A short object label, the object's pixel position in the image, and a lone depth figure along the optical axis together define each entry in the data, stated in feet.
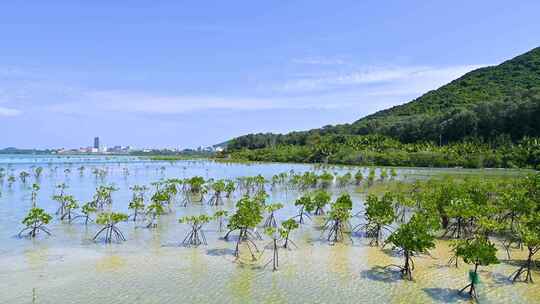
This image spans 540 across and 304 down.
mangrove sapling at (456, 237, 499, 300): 36.14
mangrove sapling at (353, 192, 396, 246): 53.88
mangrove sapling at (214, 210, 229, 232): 57.21
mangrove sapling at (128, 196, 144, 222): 66.13
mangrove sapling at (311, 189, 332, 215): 70.85
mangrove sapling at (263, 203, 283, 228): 63.45
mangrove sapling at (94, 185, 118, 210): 81.67
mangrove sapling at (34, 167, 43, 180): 149.25
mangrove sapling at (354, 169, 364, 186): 134.82
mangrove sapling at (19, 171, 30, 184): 135.48
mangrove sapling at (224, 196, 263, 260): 50.03
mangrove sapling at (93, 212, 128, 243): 51.94
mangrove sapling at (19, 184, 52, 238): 53.98
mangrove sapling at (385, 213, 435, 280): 40.34
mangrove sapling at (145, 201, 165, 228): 62.44
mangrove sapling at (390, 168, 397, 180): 155.43
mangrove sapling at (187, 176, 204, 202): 103.40
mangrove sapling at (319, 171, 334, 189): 125.33
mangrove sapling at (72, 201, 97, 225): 61.66
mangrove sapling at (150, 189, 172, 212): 71.46
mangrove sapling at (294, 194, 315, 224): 66.49
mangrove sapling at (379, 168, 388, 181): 150.26
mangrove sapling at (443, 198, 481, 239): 53.83
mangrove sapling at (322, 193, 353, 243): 55.26
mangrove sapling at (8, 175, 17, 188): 122.56
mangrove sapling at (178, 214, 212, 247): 50.47
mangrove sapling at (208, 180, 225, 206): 90.02
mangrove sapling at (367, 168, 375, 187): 136.34
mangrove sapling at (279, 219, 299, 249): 45.57
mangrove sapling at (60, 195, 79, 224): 65.91
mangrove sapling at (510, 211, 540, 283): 38.55
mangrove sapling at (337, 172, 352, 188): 131.75
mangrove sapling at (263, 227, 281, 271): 42.13
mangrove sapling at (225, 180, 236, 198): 97.14
